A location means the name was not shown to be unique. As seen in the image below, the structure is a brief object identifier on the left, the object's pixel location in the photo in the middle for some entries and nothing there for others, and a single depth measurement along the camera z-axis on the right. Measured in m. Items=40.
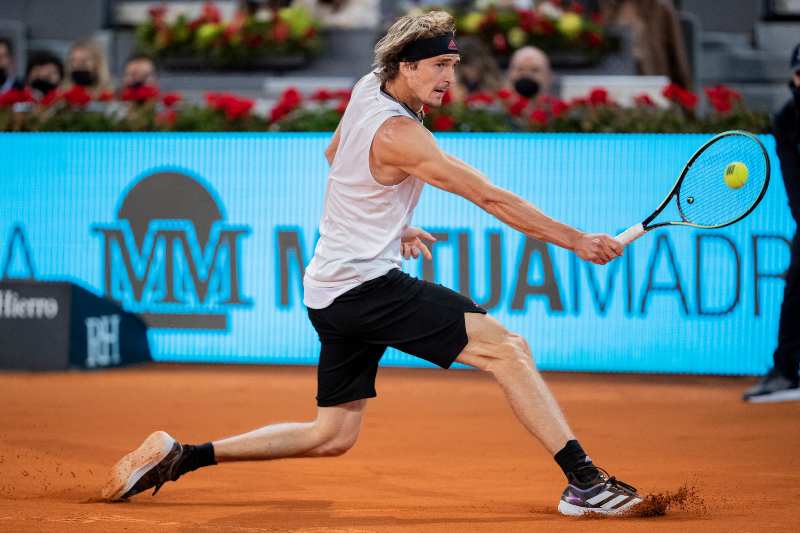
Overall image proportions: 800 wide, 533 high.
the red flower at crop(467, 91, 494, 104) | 18.95
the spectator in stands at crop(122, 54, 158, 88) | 23.78
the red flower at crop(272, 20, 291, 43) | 28.44
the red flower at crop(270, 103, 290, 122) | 19.05
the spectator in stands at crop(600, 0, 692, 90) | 27.30
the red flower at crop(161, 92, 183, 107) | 19.20
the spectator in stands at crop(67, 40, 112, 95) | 24.70
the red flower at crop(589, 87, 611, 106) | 18.33
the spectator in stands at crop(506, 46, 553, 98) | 22.08
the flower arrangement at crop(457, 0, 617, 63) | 26.75
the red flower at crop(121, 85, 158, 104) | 19.61
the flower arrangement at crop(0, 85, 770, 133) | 18.25
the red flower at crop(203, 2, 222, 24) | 28.48
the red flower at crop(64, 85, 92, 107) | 19.58
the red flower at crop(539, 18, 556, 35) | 26.75
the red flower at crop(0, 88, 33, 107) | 19.77
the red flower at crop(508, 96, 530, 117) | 18.62
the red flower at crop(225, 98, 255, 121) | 19.19
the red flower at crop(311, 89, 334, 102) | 18.97
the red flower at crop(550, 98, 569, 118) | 18.37
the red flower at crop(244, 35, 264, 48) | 28.32
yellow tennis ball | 9.80
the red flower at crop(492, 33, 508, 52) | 26.62
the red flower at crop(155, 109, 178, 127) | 19.20
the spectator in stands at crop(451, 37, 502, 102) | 24.48
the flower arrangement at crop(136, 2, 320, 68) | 28.33
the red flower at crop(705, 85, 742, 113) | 18.34
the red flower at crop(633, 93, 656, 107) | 18.62
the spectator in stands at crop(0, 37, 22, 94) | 25.20
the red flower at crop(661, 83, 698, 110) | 18.67
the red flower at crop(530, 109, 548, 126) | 18.39
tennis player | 9.09
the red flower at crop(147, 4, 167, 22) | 29.06
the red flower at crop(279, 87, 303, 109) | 19.12
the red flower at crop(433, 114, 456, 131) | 18.31
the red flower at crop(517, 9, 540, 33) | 26.78
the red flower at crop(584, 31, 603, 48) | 26.87
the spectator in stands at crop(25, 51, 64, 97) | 24.95
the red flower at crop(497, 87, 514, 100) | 18.95
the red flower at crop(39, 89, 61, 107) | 19.73
